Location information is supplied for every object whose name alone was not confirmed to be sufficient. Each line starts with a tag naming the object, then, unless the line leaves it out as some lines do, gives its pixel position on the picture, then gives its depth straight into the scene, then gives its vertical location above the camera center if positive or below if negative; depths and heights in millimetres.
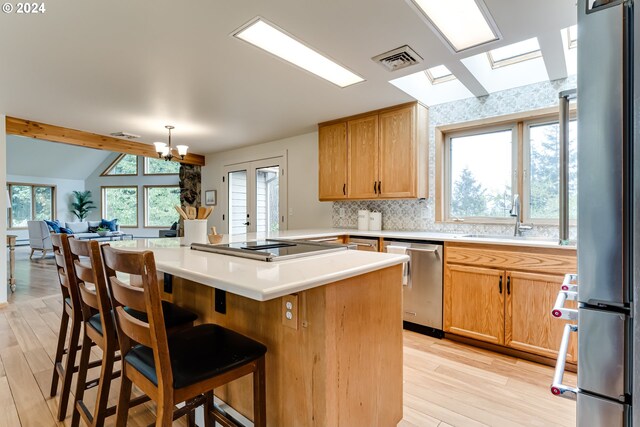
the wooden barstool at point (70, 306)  1656 -540
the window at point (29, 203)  9766 +319
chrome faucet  2816 -34
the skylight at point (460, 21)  1864 +1238
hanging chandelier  4129 +851
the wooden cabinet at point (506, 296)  2281 -685
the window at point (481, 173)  3141 +408
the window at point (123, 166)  10852 +1628
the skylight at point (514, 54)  2721 +1433
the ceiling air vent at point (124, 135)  4609 +1182
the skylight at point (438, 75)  3211 +1445
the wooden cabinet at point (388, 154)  3359 +669
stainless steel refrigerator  649 +4
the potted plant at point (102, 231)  8398 -529
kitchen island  1183 -514
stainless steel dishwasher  2840 -698
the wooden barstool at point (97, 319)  1302 -541
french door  5141 +287
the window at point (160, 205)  10492 +252
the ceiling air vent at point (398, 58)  2307 +1197
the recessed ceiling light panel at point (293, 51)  2085 +1236
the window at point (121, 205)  10852 +272
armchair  7160 -547
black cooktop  1459 -201
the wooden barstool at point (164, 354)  977 -536
